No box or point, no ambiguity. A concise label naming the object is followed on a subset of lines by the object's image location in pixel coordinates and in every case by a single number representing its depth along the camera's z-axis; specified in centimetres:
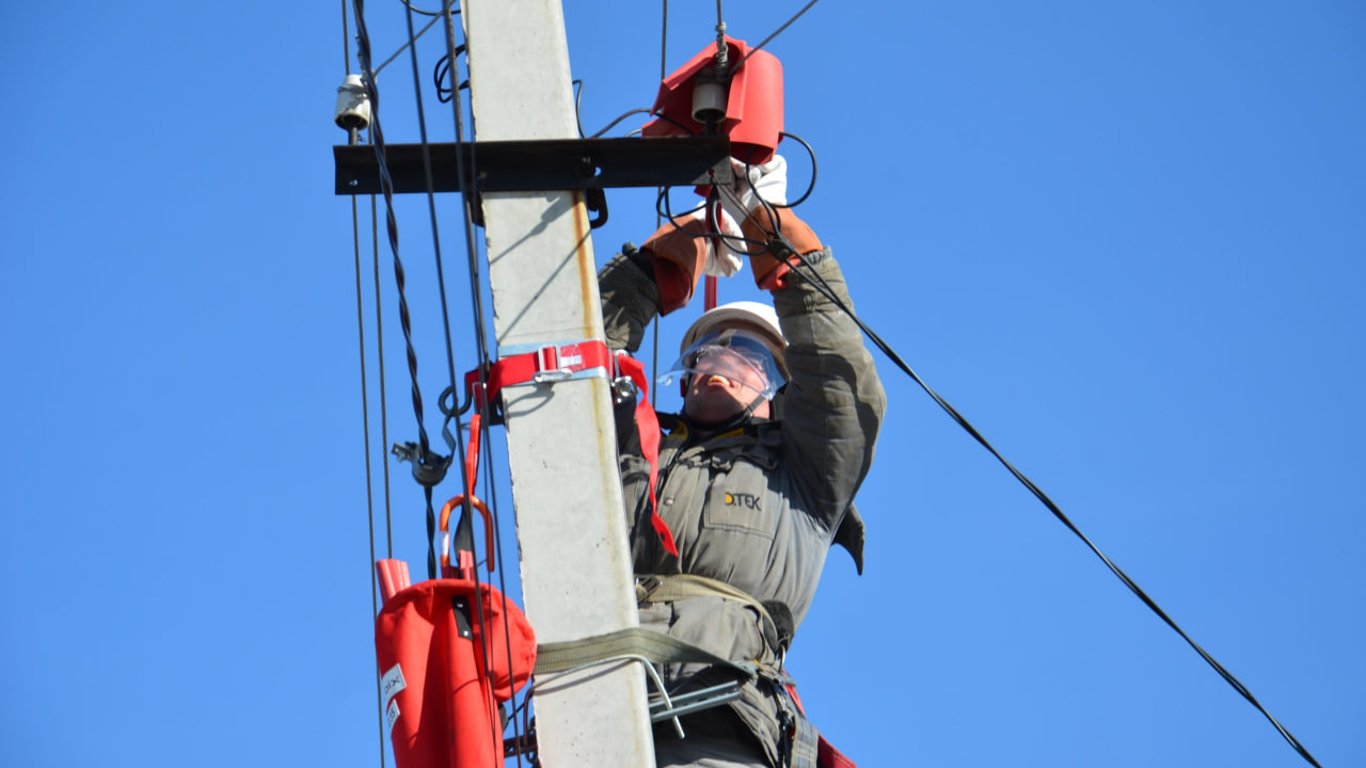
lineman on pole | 1037
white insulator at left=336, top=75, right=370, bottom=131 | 945
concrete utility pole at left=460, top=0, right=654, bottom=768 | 812
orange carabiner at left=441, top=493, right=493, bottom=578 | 849
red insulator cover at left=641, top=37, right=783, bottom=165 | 1052
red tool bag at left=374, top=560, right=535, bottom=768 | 780
